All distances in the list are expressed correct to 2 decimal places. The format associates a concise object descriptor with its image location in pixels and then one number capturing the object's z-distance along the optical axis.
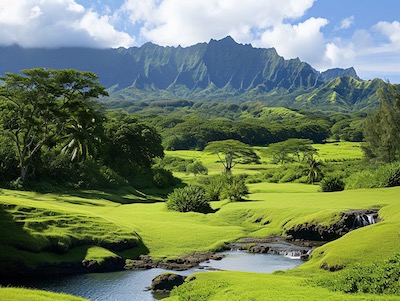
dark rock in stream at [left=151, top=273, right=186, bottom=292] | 22.78
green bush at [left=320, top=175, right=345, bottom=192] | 54.31
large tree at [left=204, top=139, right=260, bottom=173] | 93.44
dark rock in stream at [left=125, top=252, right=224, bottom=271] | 27.77
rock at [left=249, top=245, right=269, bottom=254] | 31.35
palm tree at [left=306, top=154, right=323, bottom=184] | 72.81
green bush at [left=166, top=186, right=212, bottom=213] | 45.00
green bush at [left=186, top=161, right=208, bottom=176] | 94.78
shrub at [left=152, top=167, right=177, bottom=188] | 73.38
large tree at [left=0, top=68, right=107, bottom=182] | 50.09
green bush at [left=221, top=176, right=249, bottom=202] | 49.81
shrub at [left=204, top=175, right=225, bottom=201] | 54.03
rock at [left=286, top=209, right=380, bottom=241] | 33.56
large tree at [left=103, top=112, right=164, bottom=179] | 71.12
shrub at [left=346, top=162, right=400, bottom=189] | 48.03
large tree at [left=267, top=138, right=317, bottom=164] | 120.31
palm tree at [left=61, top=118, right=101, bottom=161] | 56.94
